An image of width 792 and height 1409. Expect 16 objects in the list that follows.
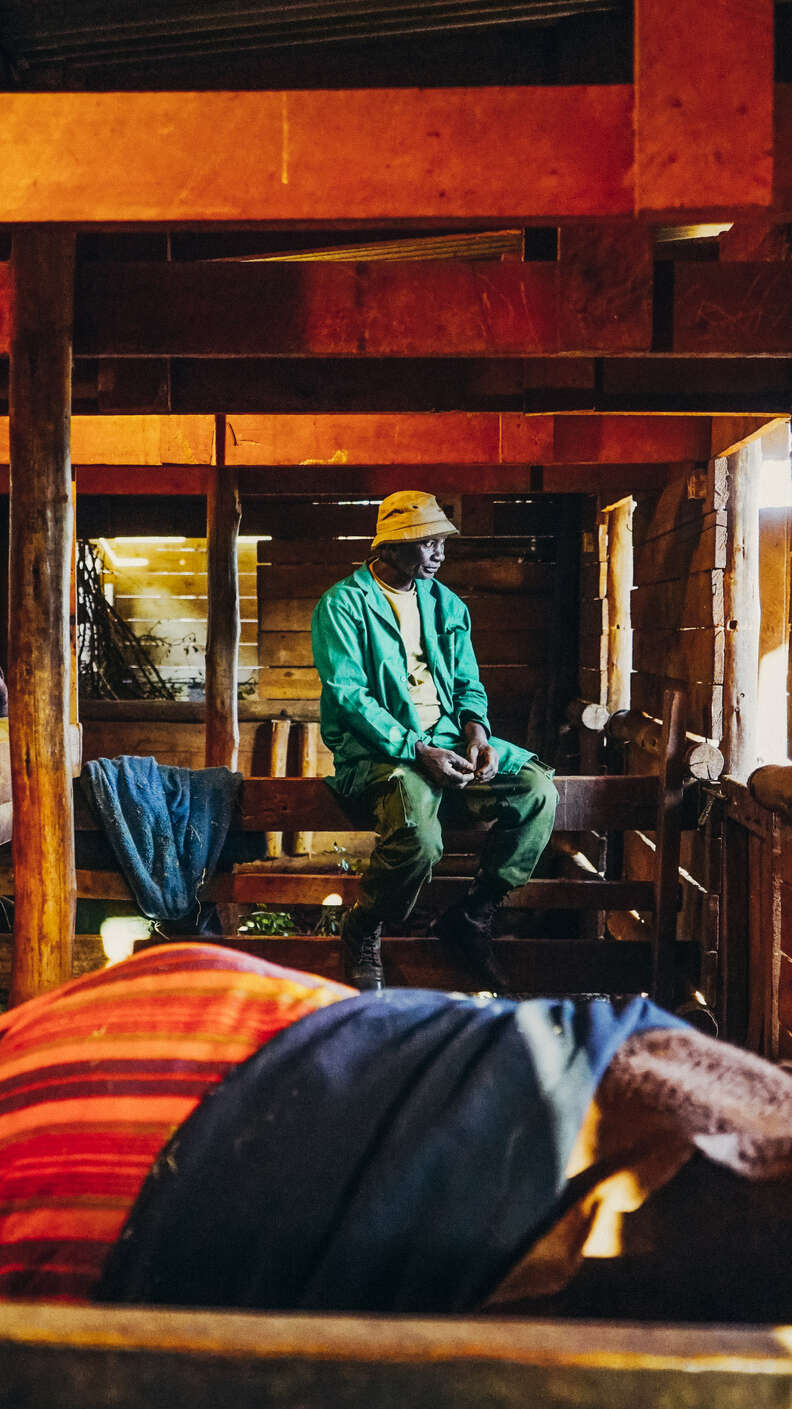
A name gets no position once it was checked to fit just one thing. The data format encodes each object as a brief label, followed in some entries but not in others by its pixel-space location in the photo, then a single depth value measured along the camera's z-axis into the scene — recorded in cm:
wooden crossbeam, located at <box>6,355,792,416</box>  402
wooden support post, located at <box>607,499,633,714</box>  771
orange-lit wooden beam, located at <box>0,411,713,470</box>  543
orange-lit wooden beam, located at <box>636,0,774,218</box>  221
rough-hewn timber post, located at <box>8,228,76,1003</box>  346
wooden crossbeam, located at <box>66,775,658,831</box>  455
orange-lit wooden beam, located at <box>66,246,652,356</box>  327
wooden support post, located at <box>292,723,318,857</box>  891
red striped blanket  107
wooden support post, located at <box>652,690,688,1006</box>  473
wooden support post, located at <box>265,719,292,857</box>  873
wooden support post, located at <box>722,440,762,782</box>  491
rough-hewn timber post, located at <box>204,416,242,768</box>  656
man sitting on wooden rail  410
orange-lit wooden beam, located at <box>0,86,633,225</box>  233
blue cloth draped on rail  448
